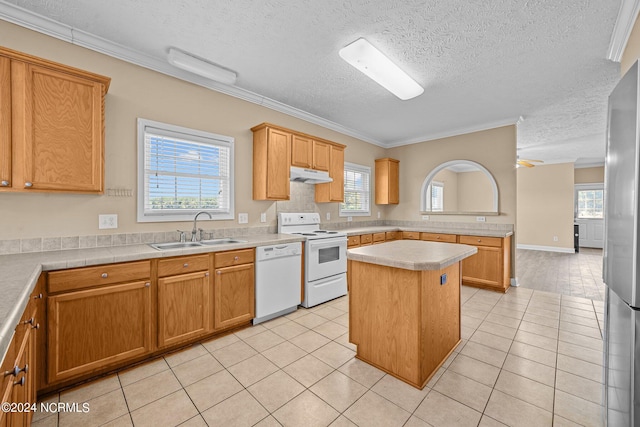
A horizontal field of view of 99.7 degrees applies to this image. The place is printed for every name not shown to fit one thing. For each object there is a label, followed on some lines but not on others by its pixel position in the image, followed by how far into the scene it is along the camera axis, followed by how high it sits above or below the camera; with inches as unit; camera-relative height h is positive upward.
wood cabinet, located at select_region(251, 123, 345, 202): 132.4 +28.2
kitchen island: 75.2 -29.5
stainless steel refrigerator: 42.1 -7.5
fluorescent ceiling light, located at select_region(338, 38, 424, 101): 95.6 +56.0
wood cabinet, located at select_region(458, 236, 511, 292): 158.6 -32.4
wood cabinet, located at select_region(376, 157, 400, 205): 217.3 +23.4
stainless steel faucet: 114.2 -8.8
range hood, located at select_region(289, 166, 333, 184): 144.4 +19.0
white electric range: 132.5 -25.4
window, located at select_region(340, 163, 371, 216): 201.2 +15.3
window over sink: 105.7 +15.8
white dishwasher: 114.6 -31.2
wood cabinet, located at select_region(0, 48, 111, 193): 71.9 +23.8
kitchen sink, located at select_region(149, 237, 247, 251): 103.3 -14.1
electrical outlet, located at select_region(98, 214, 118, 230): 94.5 -4.3
